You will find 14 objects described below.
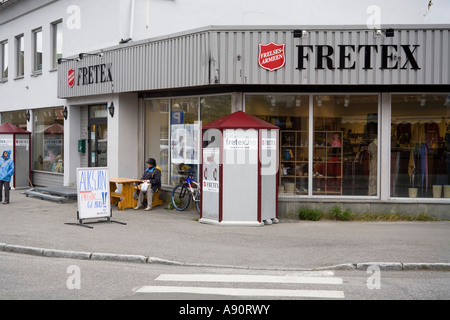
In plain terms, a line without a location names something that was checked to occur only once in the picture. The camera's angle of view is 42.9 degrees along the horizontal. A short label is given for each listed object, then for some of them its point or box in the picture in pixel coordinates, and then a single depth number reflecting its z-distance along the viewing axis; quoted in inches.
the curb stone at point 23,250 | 402.0
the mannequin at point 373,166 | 573.0
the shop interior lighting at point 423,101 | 566.9
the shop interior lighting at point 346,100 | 576.4
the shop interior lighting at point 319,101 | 579.0
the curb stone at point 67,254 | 386.3
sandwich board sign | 509.7
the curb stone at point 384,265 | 354.6
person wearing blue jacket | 671.1
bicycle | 611.2
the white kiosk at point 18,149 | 860.6
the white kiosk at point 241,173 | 519.2
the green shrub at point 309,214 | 556.2
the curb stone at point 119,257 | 375.5
